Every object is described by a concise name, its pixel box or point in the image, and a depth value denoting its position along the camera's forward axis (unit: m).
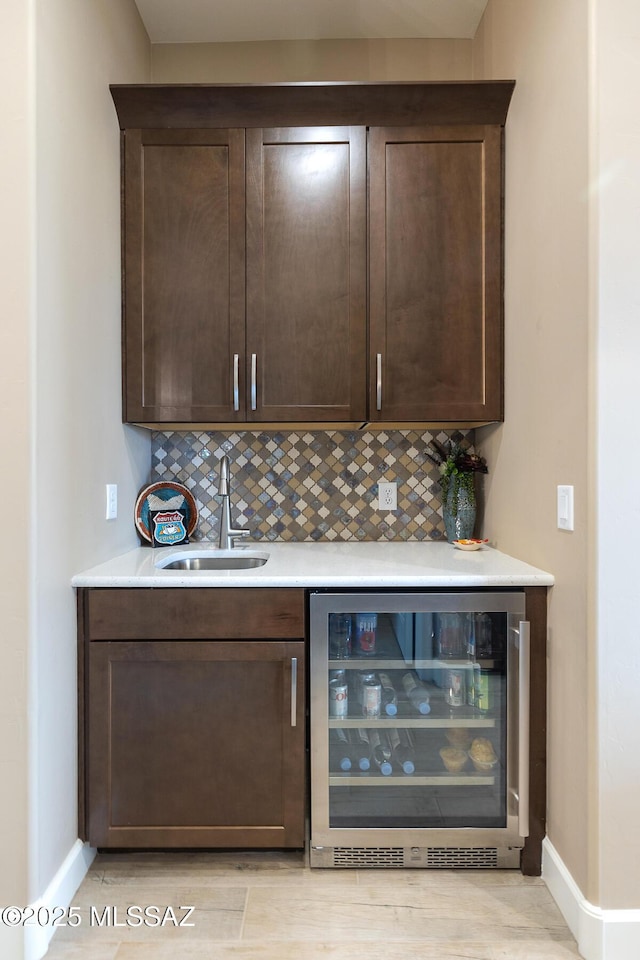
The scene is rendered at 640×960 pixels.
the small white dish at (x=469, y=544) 2.12
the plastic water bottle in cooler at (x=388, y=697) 1.74
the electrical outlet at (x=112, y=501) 1.94
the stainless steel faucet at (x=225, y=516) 2.24
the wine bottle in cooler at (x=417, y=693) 1.74
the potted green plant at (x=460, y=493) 2.27
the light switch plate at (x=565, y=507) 1.51
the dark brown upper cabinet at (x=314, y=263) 2.02
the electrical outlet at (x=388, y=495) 2.39
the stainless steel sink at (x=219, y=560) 2.17
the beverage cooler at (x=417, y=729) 1.67
